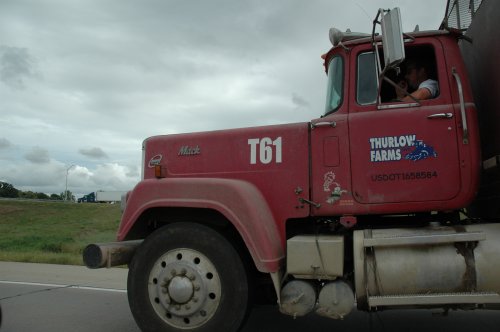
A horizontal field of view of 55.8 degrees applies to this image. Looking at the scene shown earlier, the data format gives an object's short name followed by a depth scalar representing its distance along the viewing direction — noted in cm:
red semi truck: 384
